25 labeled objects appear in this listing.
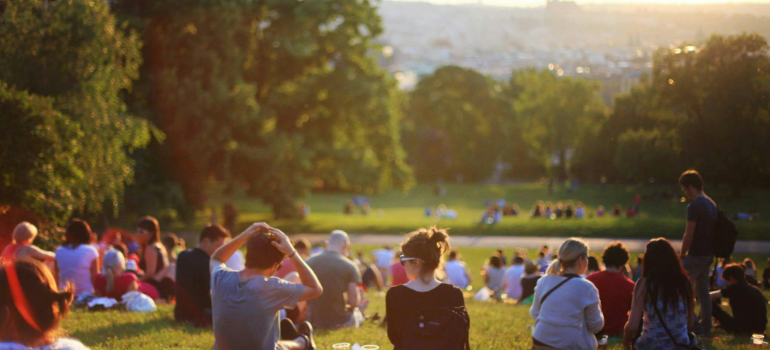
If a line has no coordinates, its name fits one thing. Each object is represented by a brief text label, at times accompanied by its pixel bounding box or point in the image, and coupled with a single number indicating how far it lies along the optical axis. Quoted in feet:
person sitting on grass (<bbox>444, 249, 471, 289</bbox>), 48.11
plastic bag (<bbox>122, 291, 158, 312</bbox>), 31.55
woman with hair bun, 16.10
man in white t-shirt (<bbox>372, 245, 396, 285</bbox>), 56.59
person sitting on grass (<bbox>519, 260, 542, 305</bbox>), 37.93
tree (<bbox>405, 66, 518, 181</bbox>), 234.79
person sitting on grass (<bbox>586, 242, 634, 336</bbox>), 24.70
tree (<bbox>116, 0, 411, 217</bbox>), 86.58
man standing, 26.04
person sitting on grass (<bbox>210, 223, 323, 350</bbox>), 16.34
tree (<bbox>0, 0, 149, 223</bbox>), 41.22
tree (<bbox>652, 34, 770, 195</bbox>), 40.83
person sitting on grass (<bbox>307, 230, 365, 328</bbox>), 28.45
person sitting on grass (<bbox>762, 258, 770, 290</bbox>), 41.84
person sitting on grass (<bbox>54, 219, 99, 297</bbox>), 30.89
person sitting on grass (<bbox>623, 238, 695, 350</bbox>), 18.92
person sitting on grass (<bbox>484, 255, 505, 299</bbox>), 47.57
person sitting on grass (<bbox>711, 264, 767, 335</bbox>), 27.17
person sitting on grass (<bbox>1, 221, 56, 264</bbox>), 27.98
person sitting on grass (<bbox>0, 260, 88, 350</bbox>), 10.04
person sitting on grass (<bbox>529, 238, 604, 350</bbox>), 18.44
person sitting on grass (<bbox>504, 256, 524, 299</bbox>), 43.29
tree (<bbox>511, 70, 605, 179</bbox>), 67.05
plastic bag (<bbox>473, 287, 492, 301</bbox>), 44.04
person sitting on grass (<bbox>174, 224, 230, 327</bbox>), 27.14
